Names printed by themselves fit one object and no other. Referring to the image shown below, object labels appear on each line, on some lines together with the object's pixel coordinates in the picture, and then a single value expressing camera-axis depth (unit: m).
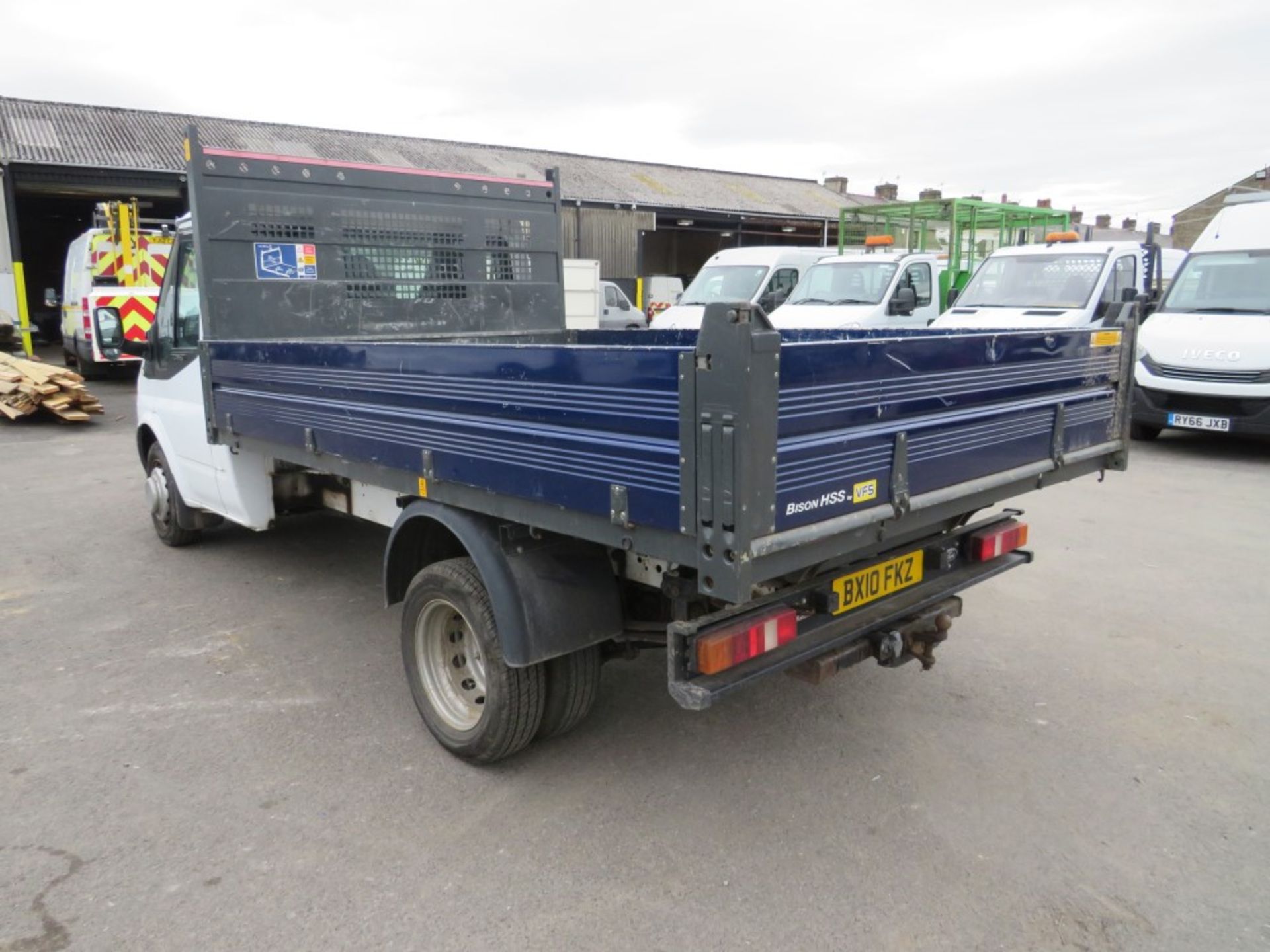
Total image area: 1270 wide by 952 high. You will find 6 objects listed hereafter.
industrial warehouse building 19.97
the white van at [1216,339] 8.91
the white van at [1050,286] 10.32
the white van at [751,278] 15.09
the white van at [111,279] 14.13
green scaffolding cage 16.70
